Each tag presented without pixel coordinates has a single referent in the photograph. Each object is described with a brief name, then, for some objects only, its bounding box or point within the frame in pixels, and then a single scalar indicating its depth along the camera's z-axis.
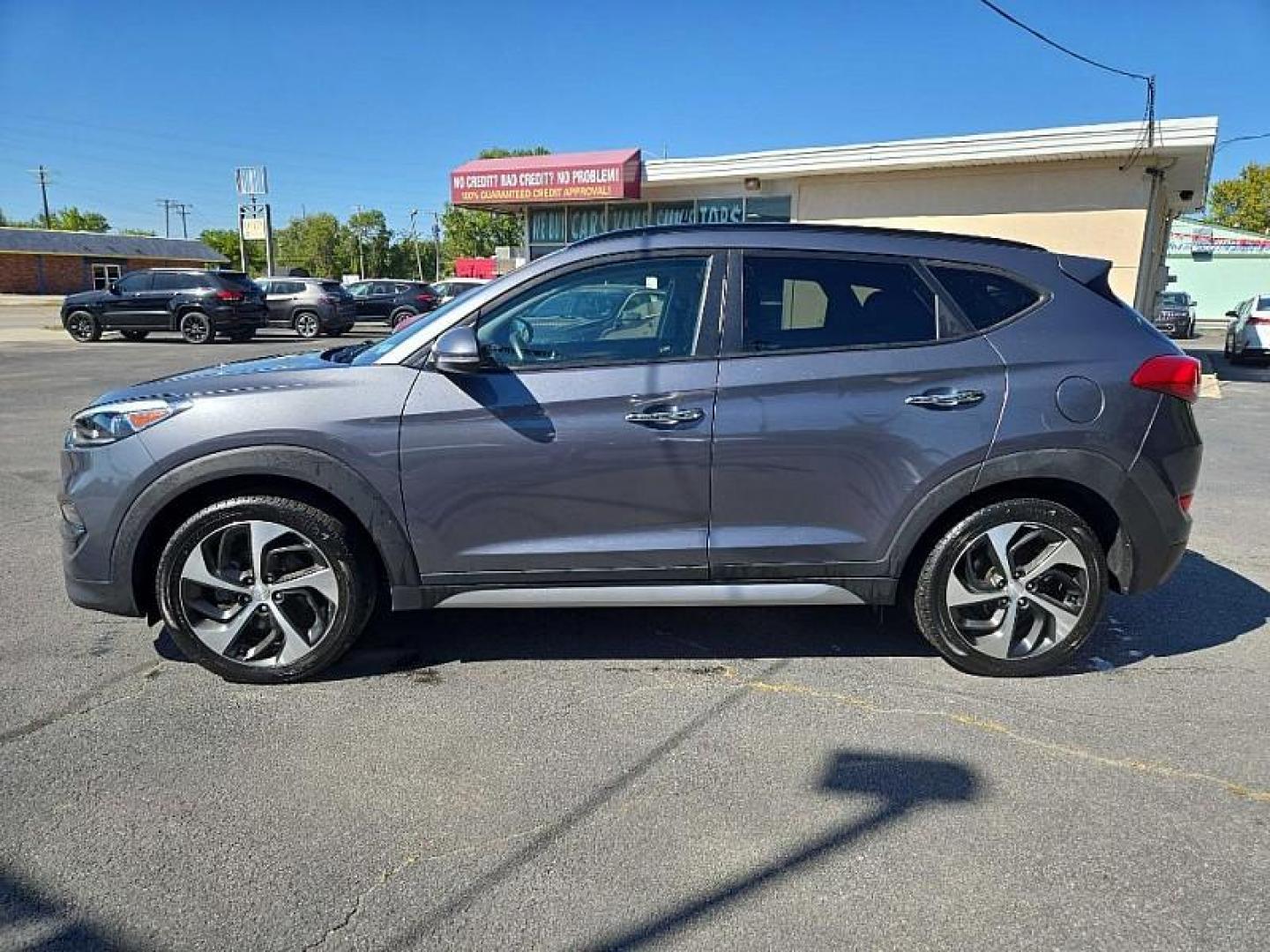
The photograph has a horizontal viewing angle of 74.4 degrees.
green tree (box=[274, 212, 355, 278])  91.38
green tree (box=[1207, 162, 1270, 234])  51.22
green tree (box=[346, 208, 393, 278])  93.81
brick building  56.50
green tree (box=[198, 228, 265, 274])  84.56
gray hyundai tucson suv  3.25
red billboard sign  16.73
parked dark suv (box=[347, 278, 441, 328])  27.03
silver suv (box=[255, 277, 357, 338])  23.91
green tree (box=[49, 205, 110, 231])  107.50
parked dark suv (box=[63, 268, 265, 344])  20.67
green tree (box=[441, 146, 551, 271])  78.19
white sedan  17.25
